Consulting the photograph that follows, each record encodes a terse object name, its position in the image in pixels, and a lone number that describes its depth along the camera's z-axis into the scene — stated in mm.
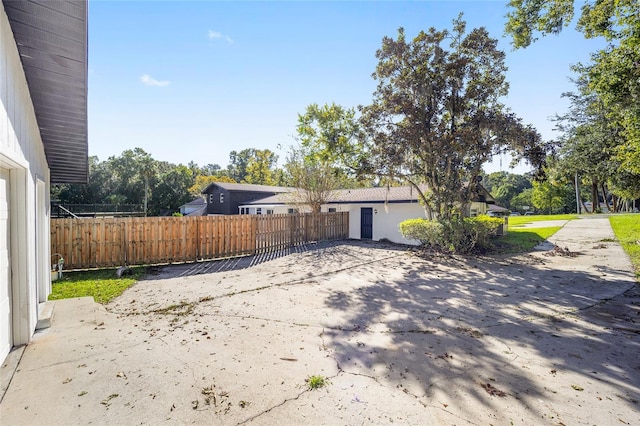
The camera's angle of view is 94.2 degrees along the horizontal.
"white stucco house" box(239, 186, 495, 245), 15633
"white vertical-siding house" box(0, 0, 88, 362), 3252
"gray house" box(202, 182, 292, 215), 29156
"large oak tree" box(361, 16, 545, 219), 10523
